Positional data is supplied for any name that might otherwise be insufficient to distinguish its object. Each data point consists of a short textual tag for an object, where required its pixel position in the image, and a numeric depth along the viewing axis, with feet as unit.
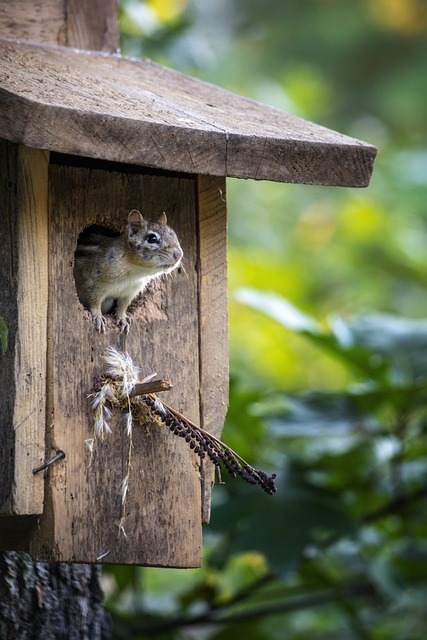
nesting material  20.81
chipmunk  22.58
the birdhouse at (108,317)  20.35
